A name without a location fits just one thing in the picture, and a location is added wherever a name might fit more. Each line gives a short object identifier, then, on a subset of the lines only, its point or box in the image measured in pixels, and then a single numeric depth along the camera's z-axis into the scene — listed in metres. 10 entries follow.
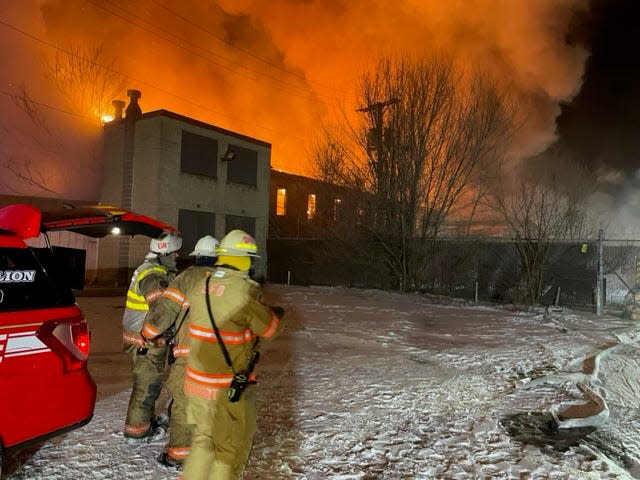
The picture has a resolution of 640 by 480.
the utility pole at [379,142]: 17.66
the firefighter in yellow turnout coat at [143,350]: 3.70
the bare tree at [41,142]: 18.16
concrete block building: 18.17
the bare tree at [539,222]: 14.18
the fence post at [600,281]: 11.40
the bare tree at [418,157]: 17.08
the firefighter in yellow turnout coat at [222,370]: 2.55
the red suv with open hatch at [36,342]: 2.62
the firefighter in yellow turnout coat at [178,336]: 3.23
